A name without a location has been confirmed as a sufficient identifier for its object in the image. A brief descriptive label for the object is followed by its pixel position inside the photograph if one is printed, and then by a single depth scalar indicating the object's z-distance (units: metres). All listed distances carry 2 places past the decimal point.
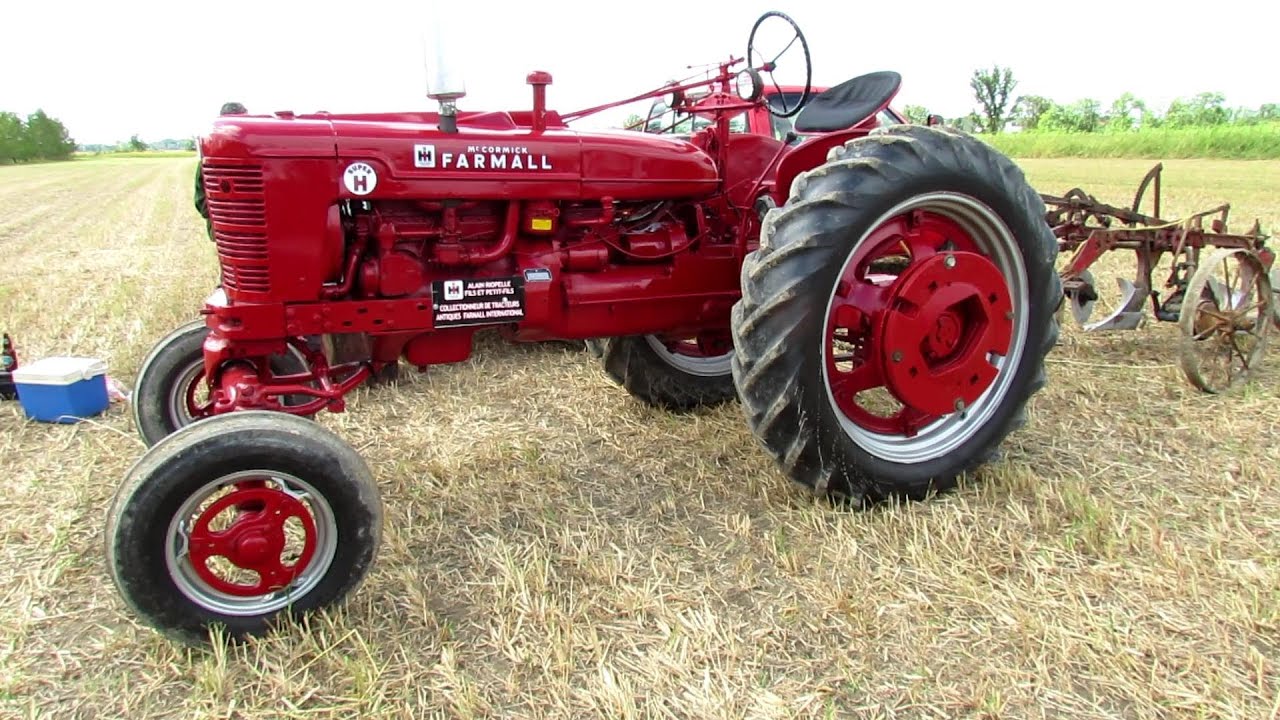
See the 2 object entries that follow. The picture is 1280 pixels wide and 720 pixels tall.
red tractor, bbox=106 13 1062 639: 2.24
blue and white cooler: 3.84
